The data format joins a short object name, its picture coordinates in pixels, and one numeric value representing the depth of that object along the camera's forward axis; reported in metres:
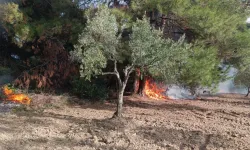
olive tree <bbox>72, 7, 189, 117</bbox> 5.99
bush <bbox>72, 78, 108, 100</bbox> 10.38
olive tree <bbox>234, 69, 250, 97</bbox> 15.00
